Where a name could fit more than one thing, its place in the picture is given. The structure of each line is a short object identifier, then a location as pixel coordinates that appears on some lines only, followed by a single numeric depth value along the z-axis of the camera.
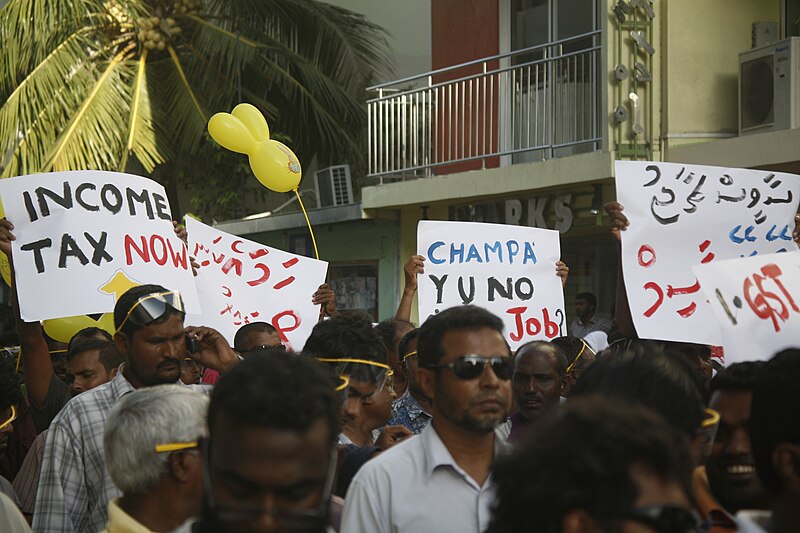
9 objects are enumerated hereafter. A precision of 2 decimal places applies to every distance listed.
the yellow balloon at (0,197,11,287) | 7.97
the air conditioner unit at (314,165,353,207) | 18.00
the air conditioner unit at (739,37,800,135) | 11.42
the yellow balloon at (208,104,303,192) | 9.06
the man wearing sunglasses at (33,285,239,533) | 4.22
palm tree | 17.78
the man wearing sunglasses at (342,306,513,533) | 3.44
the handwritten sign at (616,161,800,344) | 6.38
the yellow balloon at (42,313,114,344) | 8.23
